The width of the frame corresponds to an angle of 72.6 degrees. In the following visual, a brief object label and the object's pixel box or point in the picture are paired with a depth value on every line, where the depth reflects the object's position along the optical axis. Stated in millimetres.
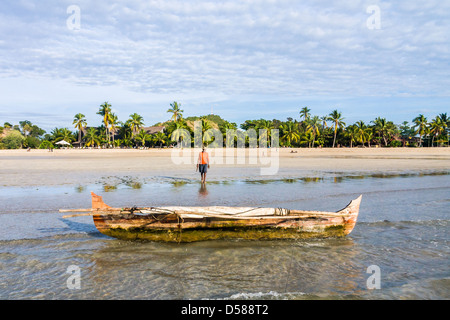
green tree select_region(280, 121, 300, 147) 75250
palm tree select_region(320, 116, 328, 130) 82438
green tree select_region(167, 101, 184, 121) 72719
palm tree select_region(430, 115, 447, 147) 73125
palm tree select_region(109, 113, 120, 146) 70019
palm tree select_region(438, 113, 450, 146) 74150
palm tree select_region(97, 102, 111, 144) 68688
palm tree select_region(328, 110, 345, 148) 76938
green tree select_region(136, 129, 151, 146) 67919
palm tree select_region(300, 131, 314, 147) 73488
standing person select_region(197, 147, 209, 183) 15792
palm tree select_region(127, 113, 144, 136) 71688
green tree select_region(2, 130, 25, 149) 69562
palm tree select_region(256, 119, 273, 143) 72625
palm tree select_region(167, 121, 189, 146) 64938
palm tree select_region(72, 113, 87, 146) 72562
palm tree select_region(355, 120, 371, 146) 71688
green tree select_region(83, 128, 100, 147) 70625
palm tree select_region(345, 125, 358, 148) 71375
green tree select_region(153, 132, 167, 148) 66675
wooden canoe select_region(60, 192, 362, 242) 6895
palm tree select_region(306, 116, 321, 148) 92375
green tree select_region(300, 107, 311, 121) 97475
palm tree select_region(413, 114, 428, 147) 74562
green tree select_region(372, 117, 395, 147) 74000
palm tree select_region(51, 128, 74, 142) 72312
